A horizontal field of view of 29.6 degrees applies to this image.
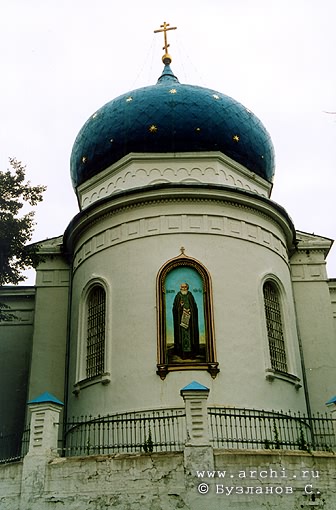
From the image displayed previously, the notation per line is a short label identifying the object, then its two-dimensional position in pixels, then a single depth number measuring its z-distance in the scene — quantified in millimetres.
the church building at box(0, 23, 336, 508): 14414
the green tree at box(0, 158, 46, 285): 15203
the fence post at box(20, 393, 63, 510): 11273
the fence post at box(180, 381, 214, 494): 10891
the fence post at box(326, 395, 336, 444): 12603
